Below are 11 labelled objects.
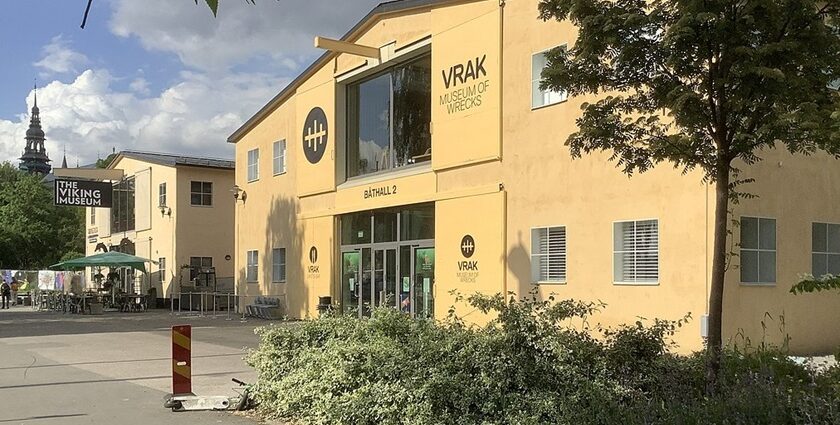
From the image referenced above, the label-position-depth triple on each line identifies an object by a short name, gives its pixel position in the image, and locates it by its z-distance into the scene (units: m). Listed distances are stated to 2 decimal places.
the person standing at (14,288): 50.25
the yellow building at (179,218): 39.94
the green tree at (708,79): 6.49
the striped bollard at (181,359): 10.20
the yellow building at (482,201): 15.05
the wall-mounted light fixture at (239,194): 33.28
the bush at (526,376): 6.28
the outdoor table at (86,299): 36.22
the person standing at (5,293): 46.28
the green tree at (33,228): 74.38
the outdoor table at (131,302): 38.00
